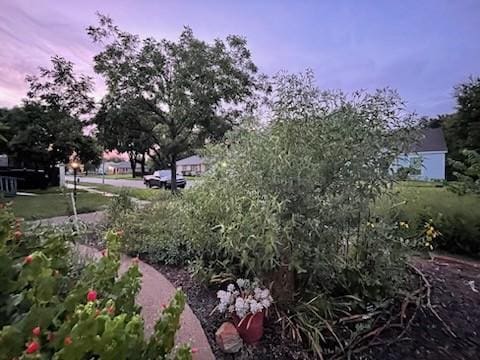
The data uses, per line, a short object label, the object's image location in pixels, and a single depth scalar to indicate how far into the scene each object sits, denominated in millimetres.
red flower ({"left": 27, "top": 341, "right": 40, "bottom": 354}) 835
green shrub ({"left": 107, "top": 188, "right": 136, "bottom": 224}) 5367
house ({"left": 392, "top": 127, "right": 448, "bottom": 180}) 23547
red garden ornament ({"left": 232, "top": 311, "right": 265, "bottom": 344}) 2277
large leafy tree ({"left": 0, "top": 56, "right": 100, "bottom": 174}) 11039
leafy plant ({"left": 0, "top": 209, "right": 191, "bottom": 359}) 927
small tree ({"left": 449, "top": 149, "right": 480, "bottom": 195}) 6156
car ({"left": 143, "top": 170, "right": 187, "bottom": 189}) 18922
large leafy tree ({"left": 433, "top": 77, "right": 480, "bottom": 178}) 19508
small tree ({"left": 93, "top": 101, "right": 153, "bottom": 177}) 10586
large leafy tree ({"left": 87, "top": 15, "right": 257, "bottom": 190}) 10484
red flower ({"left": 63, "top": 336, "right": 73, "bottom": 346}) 879
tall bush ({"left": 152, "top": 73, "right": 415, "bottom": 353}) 2438
